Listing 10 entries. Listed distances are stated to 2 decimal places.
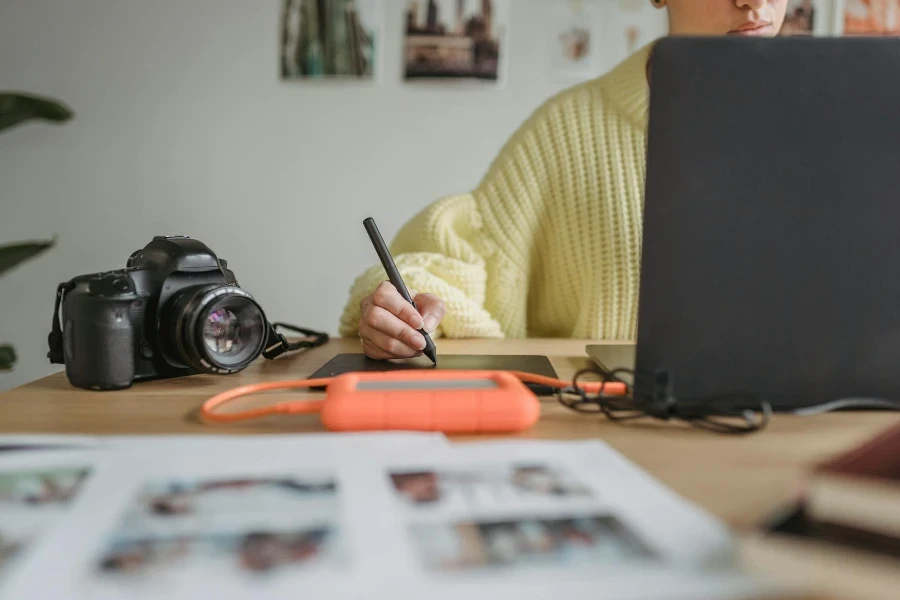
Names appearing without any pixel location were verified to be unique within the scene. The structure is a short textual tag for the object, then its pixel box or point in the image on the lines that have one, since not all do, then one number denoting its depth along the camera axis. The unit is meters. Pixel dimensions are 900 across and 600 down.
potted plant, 1.44
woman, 0.99
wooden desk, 0.32
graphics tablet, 0.58
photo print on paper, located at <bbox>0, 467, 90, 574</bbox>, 0.25
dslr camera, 0.51
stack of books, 0.20
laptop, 0.42
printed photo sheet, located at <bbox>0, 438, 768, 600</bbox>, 0.22
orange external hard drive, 0.40
